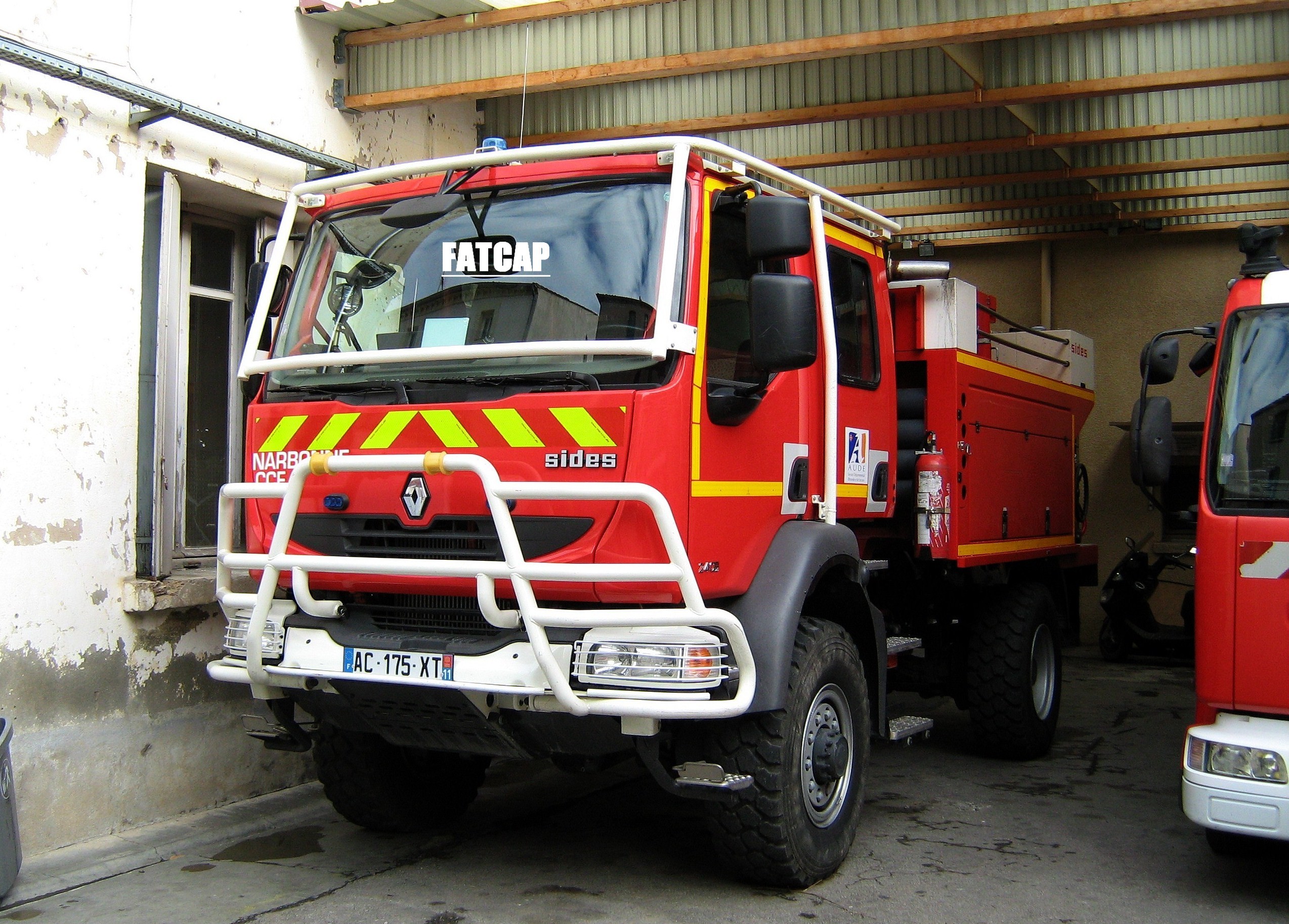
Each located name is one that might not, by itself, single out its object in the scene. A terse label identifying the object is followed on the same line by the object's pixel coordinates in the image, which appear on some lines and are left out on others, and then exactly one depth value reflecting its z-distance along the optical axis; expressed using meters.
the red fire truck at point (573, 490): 4.01
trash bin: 4.61
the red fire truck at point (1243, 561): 4.35
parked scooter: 11.52
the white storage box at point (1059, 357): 7.57
